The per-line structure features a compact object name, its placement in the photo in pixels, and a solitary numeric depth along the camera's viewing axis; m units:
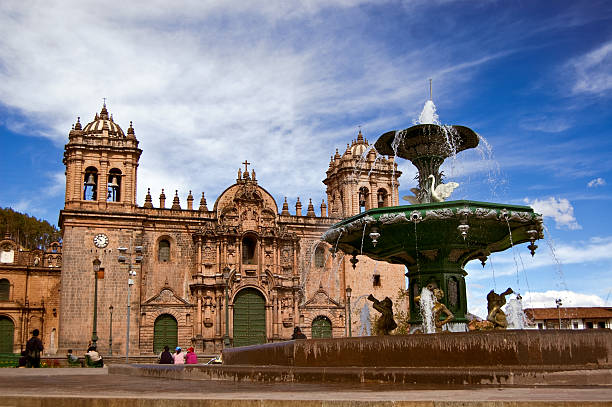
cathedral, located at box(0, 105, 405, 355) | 31.00
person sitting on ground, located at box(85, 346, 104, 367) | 17.30
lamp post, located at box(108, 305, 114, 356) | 28.41
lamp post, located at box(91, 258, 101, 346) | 23.43
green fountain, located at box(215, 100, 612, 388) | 6.63
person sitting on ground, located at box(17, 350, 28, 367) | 15.47
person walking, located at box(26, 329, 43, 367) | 15.44
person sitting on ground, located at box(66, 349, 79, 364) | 18.93
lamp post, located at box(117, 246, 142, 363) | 29.29
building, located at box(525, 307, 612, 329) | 52.72
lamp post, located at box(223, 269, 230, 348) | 27.23
